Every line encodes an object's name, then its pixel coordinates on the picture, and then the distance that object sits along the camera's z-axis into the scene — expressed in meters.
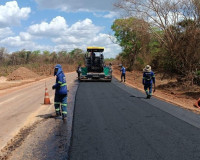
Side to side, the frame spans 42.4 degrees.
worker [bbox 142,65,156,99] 12.38
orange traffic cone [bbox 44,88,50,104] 11.55
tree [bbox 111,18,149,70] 44.38
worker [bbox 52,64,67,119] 8.06
